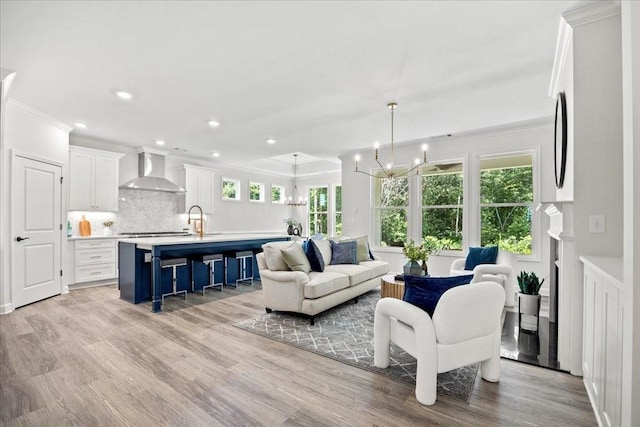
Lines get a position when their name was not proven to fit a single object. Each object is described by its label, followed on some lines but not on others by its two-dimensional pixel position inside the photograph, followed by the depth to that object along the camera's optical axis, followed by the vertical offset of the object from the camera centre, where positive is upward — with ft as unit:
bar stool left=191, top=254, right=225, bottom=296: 16.38 -3.06
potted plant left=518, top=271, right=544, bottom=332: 11.21 -3.12
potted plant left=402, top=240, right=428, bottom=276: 11.66 -1.70
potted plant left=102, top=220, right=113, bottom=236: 19.42 -0.98
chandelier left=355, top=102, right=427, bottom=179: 20.59 +3.00
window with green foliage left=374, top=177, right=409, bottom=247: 21.43 +0.28
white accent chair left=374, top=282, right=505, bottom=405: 6.63 -2.75
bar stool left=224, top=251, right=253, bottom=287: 18.51 -3.45
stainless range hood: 20.43 +2.76
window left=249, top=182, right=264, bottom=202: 30.20 +2.21
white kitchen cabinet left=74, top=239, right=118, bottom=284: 17.37 -2.89
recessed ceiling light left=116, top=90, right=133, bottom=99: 12.10 +4.90
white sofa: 11.66 -3.02
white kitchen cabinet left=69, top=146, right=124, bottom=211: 17.70 +2.05
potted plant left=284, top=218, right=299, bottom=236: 30.22 -1.23
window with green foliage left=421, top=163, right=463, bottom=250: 19.17 +0.67
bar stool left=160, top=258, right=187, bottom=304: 14.11 -2.51
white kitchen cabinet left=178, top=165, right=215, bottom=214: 23.65 +2.12
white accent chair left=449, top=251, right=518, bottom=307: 12.62 -2.51
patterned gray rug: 7.72 -4.32
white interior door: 13.64 -0.90
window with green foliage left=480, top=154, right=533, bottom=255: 16.93 +0.72
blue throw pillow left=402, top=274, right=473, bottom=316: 7.00 -1.74
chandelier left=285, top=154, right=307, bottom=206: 32.30 +2.56
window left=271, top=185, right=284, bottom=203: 32.48 +2.16
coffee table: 11.34 -2.89
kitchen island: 13.52 -2.35
